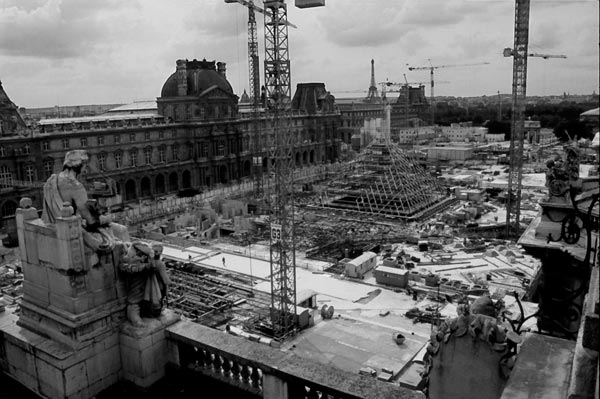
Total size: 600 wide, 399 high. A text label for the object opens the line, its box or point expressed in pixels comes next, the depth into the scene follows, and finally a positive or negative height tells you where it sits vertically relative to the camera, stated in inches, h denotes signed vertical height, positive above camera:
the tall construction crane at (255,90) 2088.6 +153.7
